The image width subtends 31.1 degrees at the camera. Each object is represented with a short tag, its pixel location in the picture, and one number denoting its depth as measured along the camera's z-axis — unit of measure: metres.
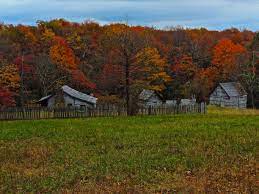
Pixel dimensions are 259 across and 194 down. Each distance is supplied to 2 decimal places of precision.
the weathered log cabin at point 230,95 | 80.88
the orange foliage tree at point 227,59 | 81.12
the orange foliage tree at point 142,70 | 49.03
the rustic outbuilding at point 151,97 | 73.07
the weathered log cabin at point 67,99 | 63.97
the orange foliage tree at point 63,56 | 70.38
